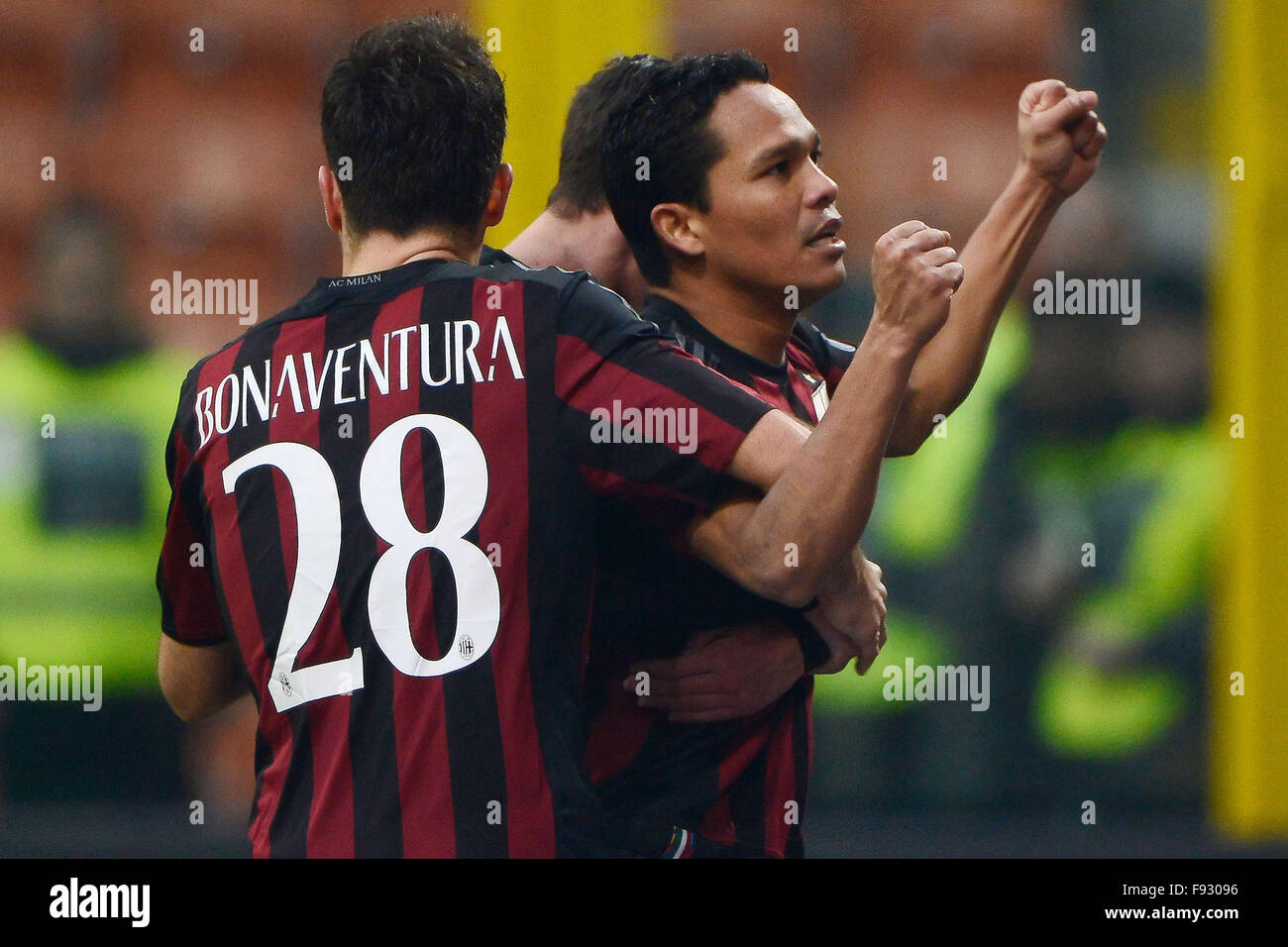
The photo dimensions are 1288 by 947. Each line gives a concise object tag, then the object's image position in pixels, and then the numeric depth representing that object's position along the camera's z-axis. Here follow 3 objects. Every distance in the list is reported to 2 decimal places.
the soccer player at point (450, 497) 3.90
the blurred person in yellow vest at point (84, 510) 10.52
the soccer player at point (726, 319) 4.64
